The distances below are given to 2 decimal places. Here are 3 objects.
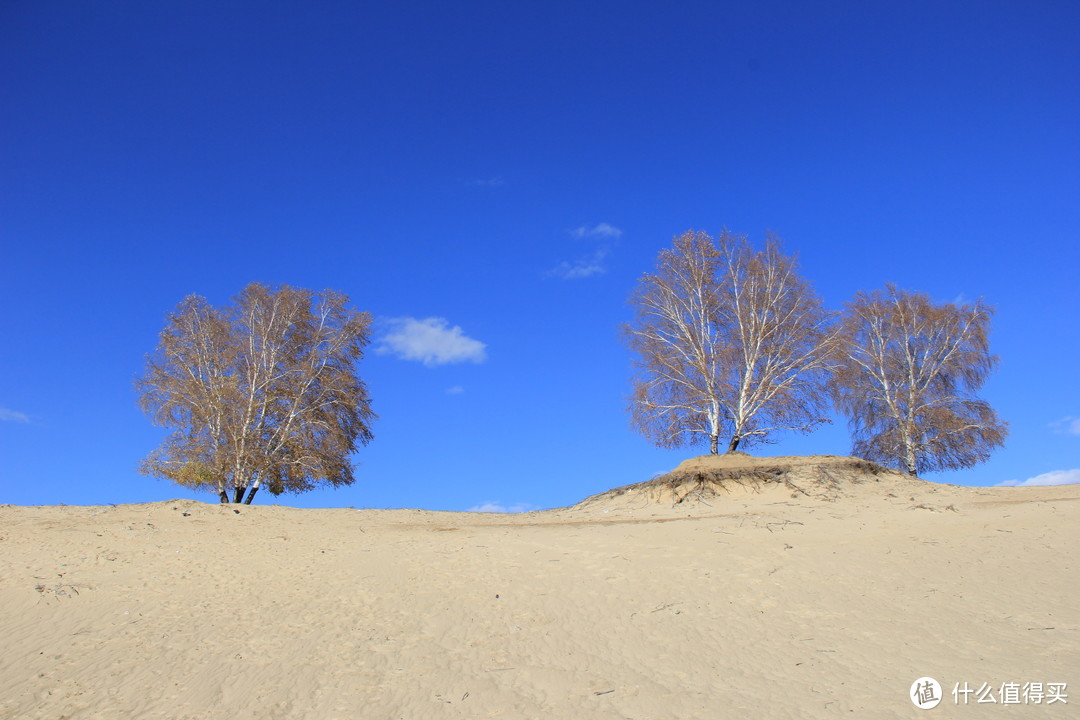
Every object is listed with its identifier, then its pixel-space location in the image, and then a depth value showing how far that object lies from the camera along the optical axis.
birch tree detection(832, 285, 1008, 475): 27.66
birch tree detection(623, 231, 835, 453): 21.47
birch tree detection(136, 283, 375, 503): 23.39
